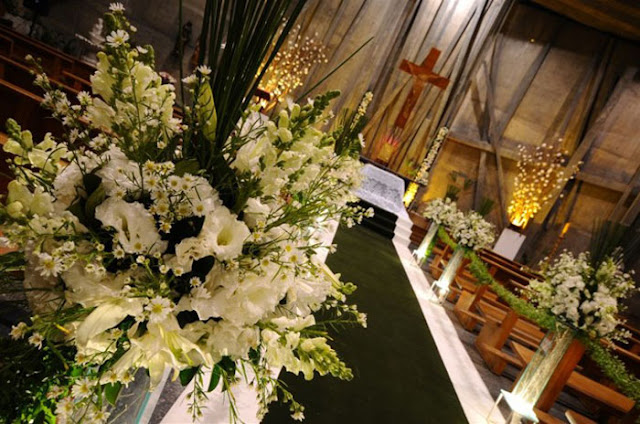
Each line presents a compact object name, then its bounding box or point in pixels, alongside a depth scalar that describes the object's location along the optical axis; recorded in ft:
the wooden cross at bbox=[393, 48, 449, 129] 34.73
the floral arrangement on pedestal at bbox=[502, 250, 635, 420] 10.64
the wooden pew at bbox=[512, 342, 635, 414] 13.12
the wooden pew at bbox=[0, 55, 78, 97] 13.19
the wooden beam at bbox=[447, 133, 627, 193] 42.37
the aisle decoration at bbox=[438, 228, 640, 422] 10.68
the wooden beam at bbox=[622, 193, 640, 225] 39.75
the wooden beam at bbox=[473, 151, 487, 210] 47.37
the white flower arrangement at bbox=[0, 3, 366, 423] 2.19
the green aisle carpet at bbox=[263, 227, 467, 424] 8.41
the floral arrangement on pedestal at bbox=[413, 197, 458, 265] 25.67
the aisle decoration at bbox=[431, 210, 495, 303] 20.42
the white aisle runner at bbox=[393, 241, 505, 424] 11.70
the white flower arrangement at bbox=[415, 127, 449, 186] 40.11
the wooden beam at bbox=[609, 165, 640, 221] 41.34
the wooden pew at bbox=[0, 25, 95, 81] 20.97
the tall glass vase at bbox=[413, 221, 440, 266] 26.40
